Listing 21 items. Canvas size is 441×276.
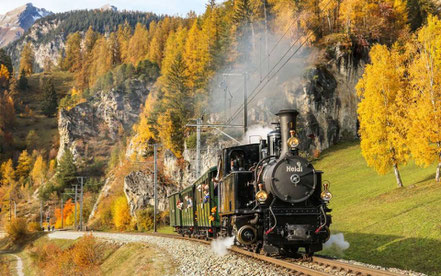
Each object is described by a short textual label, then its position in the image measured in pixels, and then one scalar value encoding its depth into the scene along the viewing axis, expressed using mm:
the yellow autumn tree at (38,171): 136250
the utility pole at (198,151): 31334
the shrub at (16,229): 72125
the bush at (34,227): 84125
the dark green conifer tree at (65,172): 114312
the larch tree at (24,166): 149250
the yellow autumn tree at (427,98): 26625
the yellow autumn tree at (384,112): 30000
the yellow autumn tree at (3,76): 195625
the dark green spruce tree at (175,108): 67188
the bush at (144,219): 55275
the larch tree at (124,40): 160962
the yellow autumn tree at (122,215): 62094
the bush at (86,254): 33406
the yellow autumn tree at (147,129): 79375
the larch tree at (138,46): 150738
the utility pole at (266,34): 67788
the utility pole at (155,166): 47234
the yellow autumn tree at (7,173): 140750
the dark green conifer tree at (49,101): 187500
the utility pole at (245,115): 25566
